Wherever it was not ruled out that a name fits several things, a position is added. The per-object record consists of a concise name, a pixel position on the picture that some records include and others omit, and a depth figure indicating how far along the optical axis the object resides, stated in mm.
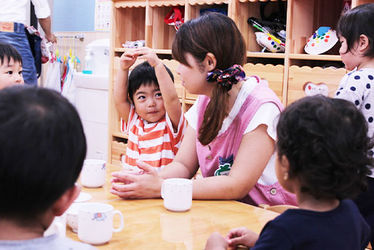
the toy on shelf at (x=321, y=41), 2670
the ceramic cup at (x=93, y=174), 1377
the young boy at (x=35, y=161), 627
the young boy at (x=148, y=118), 1980
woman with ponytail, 1438
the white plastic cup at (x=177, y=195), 1171
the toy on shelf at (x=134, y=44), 3645
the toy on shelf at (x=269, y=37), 2867
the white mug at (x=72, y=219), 1026
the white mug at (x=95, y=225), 949
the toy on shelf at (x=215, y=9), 3209
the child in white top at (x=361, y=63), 1725
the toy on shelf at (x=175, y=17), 3408
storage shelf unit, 2699
